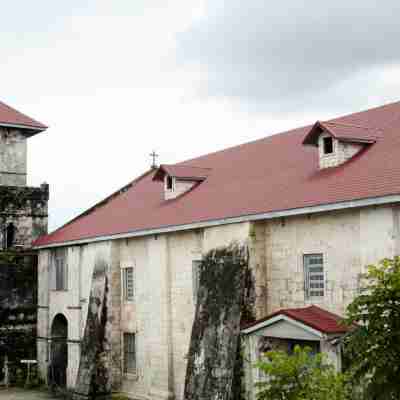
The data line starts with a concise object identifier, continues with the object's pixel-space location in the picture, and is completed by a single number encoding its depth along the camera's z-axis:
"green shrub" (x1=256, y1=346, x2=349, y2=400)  11.89
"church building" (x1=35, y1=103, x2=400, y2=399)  16.75
